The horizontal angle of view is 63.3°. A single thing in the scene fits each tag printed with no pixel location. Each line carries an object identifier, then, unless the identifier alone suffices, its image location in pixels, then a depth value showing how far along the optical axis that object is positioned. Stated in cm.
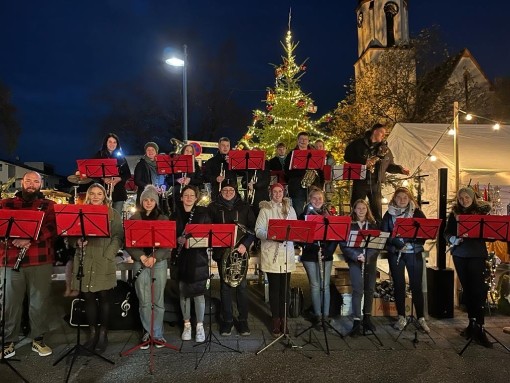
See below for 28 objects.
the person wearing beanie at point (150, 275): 528
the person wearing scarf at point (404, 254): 603
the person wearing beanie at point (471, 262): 573
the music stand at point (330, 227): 528
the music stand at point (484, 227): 531
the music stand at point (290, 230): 515
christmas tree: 1488
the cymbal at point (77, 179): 648
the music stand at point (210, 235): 495
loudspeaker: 677
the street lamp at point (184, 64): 1330
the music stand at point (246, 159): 669
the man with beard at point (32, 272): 512
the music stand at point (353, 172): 740
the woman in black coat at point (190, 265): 548
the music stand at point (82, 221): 456
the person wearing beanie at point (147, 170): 724
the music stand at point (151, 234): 471
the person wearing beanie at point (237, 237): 575
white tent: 1062
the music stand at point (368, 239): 552
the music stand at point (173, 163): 685
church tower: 3769
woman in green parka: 507
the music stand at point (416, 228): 555
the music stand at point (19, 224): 455
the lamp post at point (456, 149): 821
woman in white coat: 573
